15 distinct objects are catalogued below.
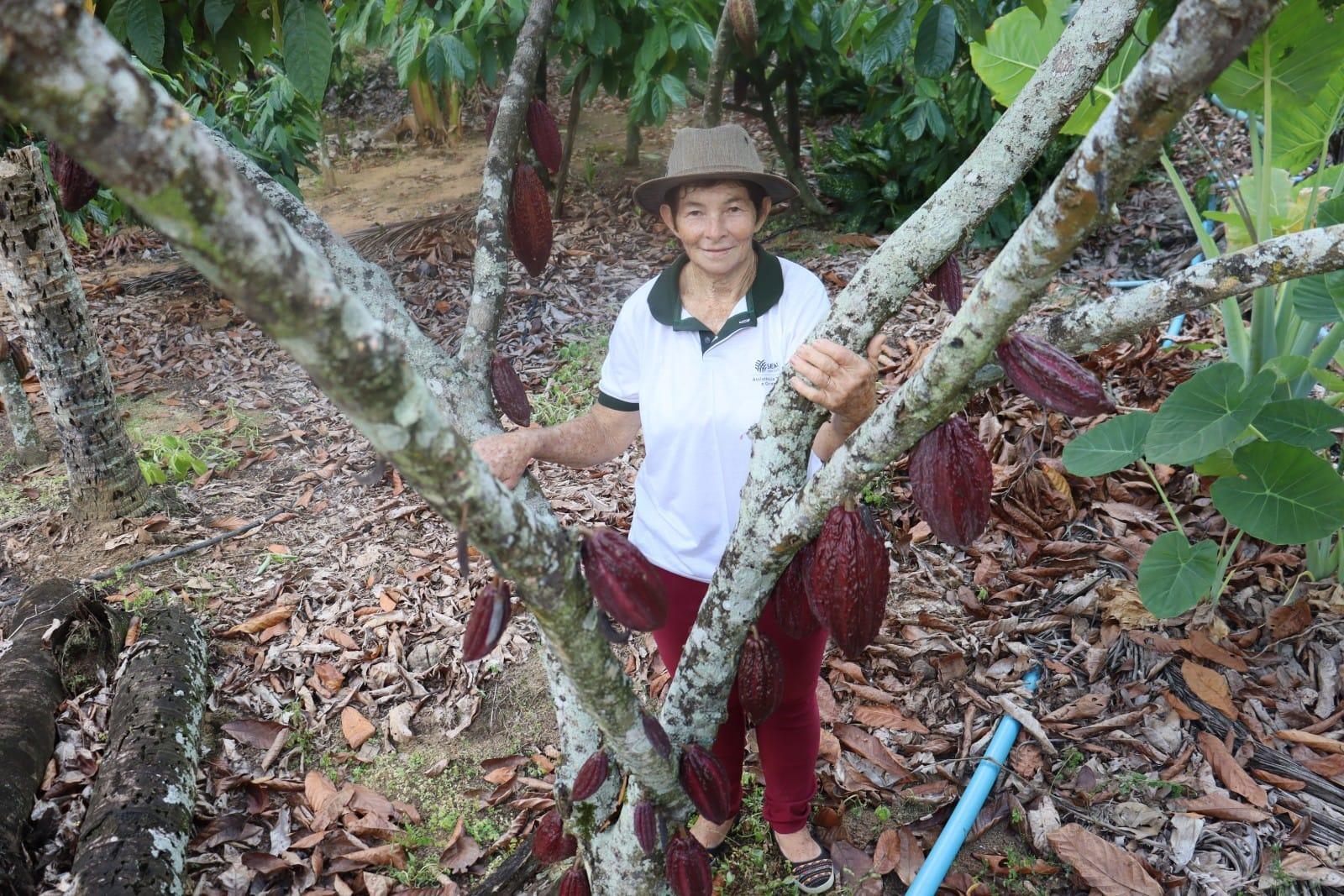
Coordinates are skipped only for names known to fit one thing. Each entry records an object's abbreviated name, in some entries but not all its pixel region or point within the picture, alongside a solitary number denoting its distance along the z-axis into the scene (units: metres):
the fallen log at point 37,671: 2.33
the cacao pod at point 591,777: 1.55
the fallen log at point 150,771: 2.04
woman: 1.78
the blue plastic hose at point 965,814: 2.02
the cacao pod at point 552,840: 1.79
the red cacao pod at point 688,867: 1.61
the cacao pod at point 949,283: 1.41
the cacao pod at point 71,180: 1.60
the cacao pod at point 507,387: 1.72
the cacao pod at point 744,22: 2.81
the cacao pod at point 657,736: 1.45
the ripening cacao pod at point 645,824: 1.55
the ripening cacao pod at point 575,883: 1.78
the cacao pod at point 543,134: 1.84
